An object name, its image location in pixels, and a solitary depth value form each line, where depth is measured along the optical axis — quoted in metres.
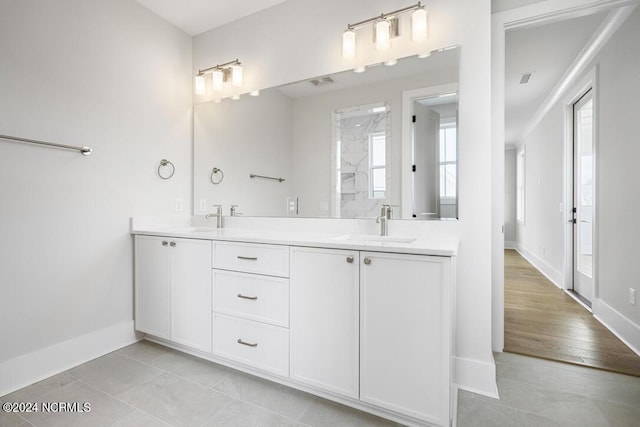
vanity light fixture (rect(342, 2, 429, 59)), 1.80
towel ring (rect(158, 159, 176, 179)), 2.52
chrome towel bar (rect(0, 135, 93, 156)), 1.71
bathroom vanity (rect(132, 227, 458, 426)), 1.34
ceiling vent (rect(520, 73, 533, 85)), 3.76
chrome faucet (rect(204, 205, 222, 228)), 2.53
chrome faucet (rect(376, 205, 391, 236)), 1.94
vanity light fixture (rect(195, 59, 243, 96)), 2.52
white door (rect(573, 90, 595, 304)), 3.39
